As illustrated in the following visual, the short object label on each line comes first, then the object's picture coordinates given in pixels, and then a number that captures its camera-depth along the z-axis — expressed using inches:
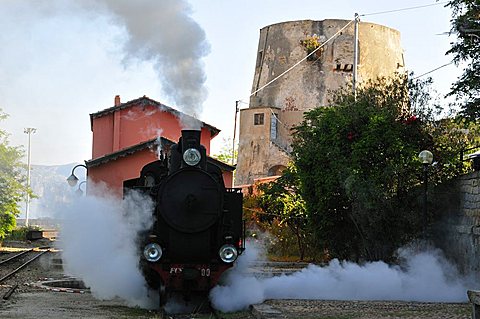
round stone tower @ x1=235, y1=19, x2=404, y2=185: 2214.6
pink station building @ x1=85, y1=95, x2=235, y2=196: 1357.0
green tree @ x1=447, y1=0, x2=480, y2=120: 771.4
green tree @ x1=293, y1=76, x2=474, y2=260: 866.1
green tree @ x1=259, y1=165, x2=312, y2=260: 1284.4
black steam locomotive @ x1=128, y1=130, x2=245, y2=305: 598.2
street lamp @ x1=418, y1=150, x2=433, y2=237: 787.4
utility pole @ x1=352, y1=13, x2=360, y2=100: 1476.4
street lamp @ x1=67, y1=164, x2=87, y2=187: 1169.7
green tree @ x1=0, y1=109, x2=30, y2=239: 1841.8
